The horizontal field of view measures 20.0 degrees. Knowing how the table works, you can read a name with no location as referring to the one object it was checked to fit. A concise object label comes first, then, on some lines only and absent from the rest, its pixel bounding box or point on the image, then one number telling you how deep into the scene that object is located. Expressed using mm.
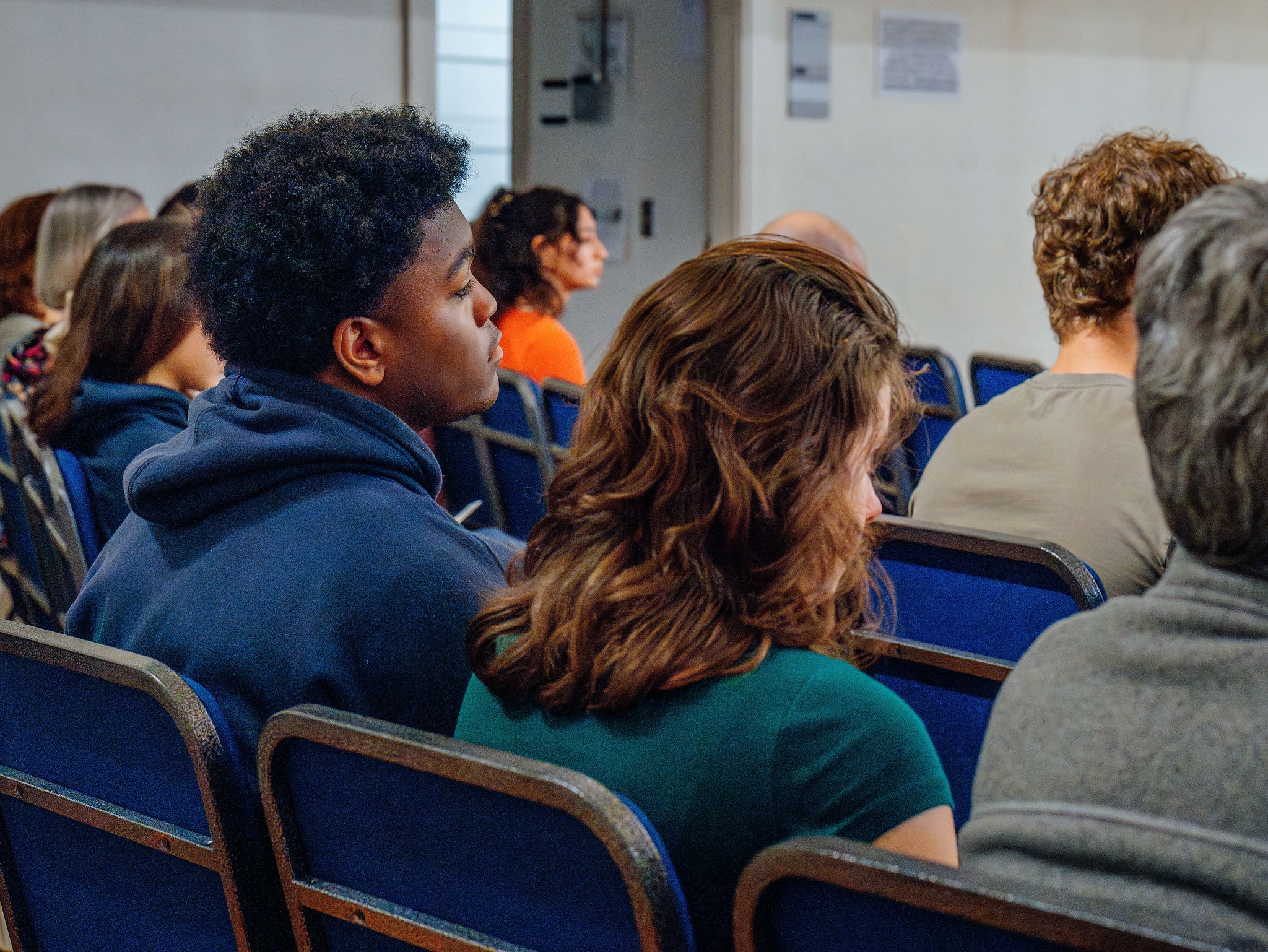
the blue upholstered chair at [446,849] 2674
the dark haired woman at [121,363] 4353
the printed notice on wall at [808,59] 8581
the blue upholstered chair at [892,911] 2030
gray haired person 2325
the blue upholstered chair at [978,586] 3650
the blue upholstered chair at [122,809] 3357
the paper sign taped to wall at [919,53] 8808
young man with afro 3462
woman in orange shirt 5496
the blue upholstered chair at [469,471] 5005
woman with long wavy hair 3004
